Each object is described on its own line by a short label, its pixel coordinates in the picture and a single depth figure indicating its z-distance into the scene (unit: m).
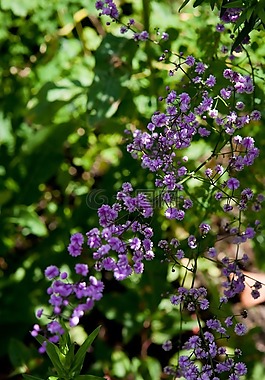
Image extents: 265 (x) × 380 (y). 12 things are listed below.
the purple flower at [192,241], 0.97
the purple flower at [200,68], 1.00
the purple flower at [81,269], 0.85
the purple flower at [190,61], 0.99
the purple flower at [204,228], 0.97
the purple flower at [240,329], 0.95
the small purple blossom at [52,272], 0.87
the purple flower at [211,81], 0.97
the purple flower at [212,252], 0.98
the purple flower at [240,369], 0.93
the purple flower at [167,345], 1.02
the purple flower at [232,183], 0.96
